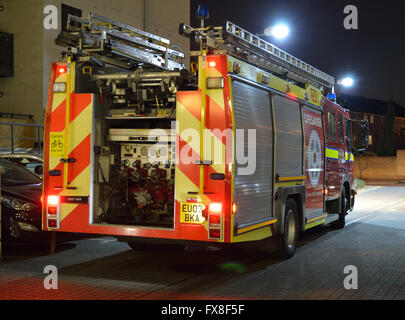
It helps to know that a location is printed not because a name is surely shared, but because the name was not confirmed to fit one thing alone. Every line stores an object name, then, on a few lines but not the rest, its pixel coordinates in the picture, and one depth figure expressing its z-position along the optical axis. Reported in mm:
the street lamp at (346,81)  19156
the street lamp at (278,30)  14625
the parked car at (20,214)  9164
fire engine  6973
